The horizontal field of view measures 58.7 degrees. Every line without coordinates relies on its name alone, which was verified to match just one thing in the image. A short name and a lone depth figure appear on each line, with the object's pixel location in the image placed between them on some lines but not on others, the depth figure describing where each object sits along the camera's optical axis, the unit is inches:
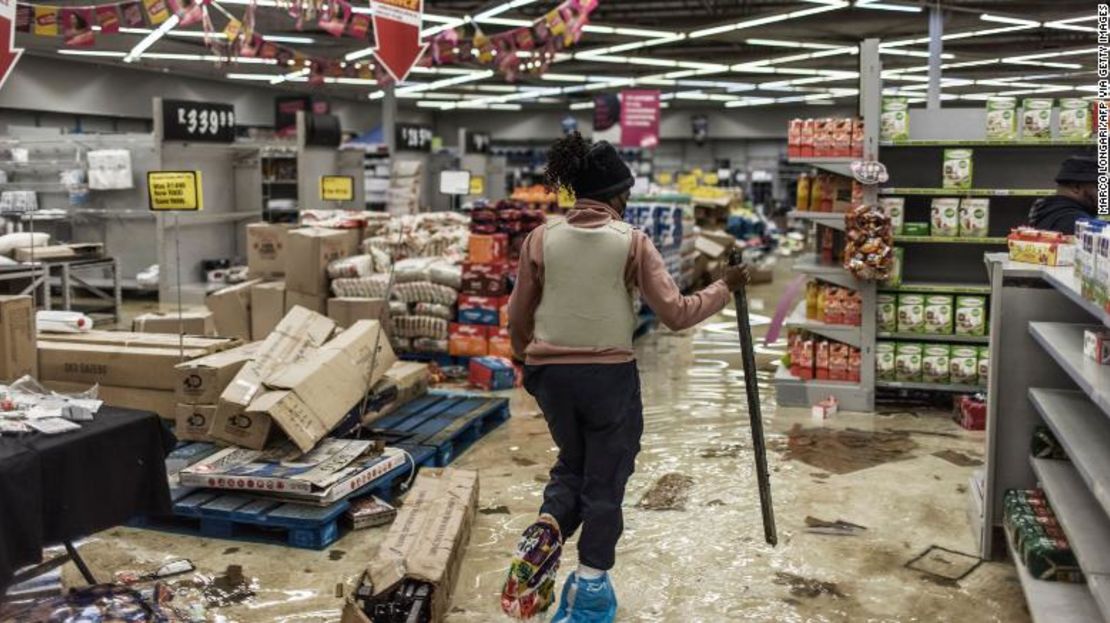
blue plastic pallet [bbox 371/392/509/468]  206.4
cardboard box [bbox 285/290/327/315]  306.2
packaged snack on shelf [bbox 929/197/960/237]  248.7
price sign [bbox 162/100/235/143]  450.6
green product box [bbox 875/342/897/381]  257.8
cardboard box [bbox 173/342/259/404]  194.1
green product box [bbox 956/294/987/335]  249.1
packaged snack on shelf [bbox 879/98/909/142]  248.1
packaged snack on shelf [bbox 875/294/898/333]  257.0
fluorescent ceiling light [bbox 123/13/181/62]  546.4
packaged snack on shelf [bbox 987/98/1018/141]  241.0
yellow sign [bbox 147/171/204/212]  221.5
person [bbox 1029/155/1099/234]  202.1
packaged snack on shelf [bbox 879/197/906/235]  253.0
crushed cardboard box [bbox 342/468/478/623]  129.6
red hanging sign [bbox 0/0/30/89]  208.8
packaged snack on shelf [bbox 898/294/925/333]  253.8
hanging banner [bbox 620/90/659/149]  616.4
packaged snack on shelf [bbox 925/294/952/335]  251.9
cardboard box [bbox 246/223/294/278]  324.8
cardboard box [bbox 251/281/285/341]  305.3
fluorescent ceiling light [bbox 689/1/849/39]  540.4
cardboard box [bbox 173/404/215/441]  196.7
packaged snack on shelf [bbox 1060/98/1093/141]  233.9
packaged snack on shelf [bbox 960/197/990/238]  246.7
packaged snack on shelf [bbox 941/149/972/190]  245.3
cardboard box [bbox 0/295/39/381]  185.5
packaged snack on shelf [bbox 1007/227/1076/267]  148.1
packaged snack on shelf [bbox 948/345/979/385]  250.2
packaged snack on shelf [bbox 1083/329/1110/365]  114.5
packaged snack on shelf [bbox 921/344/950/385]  252.5
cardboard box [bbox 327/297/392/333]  294.7
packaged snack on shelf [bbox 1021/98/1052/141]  237.5
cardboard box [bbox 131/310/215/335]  283.3
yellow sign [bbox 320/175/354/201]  423.2
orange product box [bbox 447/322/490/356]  307.6
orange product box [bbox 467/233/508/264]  314.0
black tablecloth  107.0
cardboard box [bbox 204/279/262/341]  305.0
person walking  122.6
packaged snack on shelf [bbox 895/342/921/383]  255.0
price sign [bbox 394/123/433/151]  634.2
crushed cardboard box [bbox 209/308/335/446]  181.0
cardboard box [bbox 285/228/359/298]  306.2
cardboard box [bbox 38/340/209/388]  209.6
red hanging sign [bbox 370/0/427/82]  282.5
